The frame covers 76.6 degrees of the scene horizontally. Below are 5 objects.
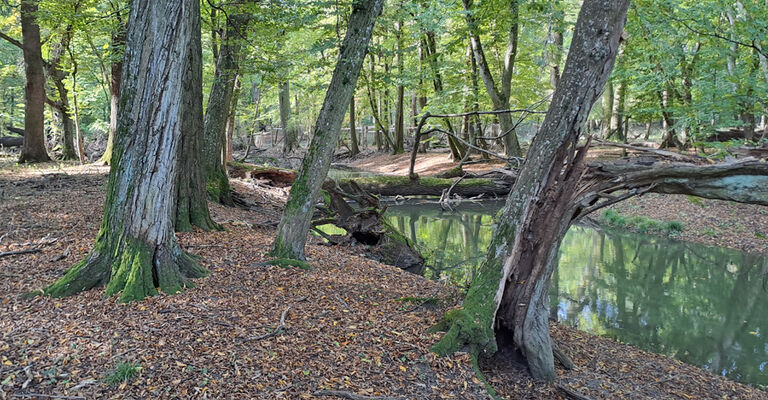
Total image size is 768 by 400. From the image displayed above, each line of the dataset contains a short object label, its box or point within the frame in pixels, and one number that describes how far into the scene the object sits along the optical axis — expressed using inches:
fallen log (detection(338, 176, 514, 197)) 689.0
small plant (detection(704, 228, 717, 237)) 503.2
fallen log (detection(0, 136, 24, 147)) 879.1
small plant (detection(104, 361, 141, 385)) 129.6
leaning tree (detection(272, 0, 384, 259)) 231.5
